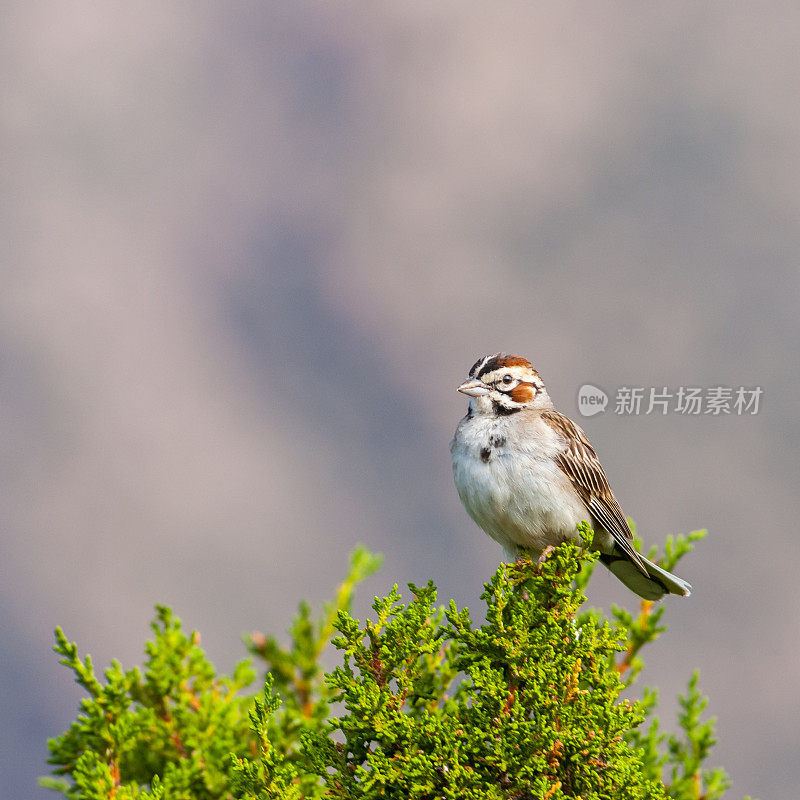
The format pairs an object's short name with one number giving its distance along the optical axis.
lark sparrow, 11.12
